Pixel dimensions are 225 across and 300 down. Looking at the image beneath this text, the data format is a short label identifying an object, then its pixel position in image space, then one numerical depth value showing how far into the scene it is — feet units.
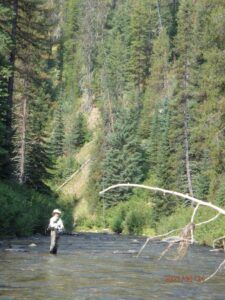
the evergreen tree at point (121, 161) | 204.54
